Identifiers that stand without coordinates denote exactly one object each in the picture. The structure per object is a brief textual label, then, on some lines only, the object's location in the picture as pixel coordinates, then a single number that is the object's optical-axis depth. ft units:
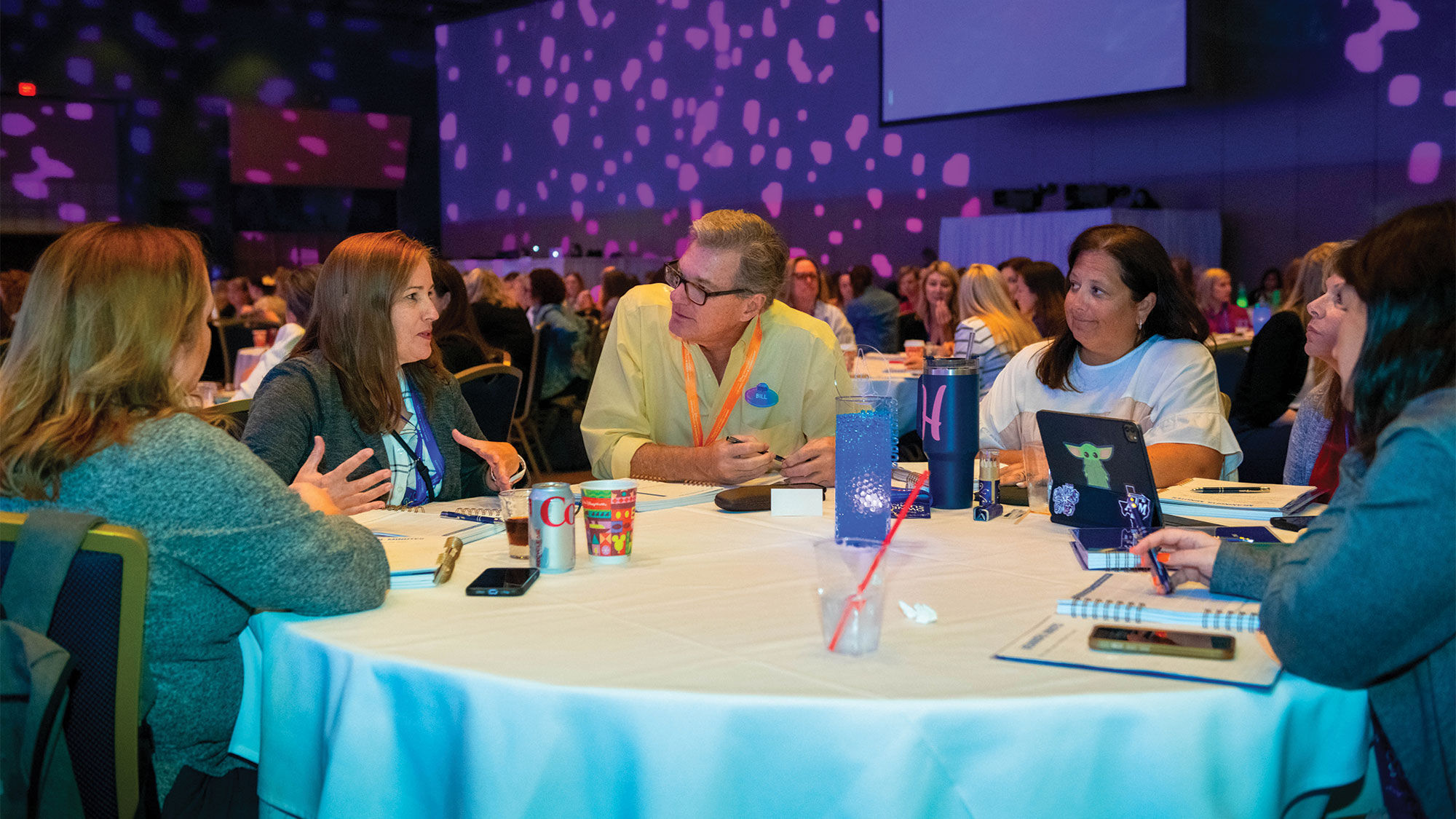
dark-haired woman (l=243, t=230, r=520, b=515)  7.11
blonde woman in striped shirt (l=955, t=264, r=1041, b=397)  17.69
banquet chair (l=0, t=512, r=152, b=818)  3.94
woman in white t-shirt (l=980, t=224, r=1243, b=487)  7.90
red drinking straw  3.99
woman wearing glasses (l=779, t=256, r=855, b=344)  26.30
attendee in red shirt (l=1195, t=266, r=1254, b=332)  26.14
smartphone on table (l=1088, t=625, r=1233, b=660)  3.95
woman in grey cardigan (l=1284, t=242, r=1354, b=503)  7.80
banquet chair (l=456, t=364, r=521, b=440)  11.18
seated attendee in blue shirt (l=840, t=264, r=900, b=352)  27.68
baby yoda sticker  5.99
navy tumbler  6.59
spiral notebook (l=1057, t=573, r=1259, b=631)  4.35
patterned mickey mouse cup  5.41
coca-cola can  5.27
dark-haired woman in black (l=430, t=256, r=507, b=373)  13.07
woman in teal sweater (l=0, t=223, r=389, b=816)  4.30
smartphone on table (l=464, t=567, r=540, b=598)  4.87
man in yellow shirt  8.54
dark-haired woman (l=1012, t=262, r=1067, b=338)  17.80
